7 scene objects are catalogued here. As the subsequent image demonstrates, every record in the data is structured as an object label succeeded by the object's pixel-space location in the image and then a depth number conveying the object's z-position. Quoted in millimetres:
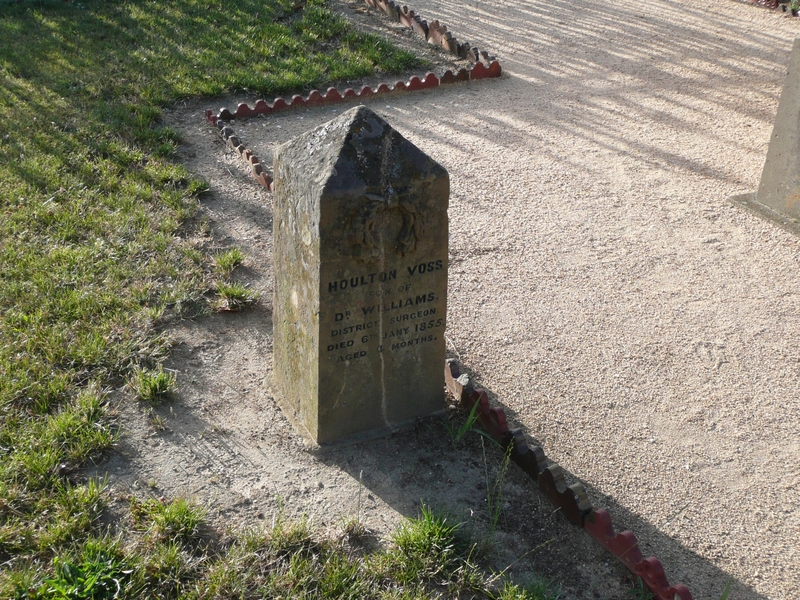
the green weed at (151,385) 4324
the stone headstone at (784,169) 6359
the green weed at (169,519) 3479
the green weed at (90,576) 3162
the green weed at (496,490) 3693
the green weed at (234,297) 5145
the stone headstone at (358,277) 3521
